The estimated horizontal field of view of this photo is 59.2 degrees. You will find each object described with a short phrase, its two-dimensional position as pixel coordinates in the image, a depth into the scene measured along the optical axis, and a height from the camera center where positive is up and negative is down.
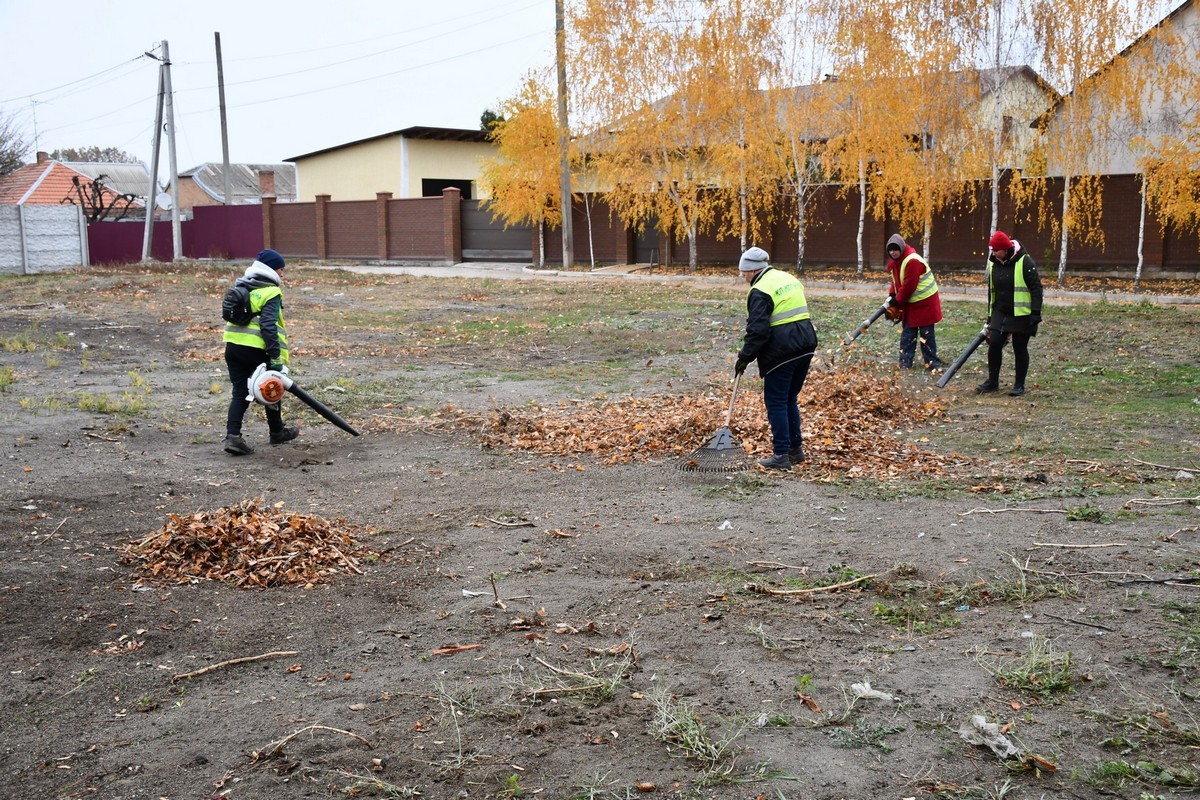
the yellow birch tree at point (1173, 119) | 20.23 +2.86
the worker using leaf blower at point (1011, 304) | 10.91 -0.43
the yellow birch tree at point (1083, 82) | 21.23 +3.63
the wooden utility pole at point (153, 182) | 34.91 +2.85
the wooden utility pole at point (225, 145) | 42.41 +4.85
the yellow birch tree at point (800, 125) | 26.41 +3.47
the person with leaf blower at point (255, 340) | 9.07 -0.63
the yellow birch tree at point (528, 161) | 32.50 +3.25
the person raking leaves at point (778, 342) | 8.30 -0.61
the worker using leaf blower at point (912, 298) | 11.84 -0.40
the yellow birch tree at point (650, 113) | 28.91 +4.18
